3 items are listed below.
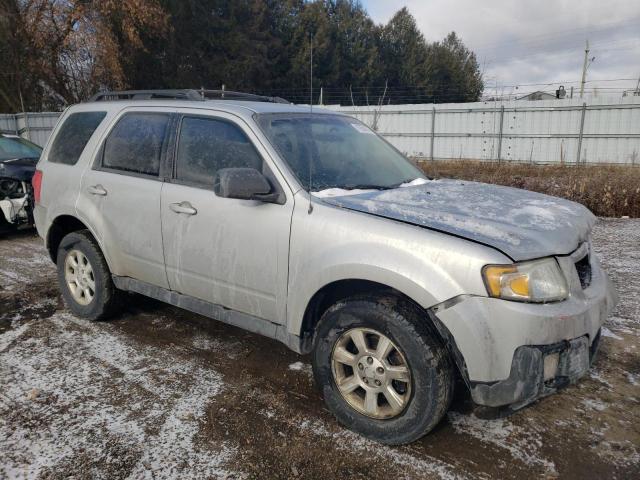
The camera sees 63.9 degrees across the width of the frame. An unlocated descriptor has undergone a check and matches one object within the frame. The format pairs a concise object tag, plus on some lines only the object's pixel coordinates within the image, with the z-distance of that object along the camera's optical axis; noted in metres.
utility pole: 35.62
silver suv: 2.40
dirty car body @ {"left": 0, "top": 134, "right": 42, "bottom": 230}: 7.37
